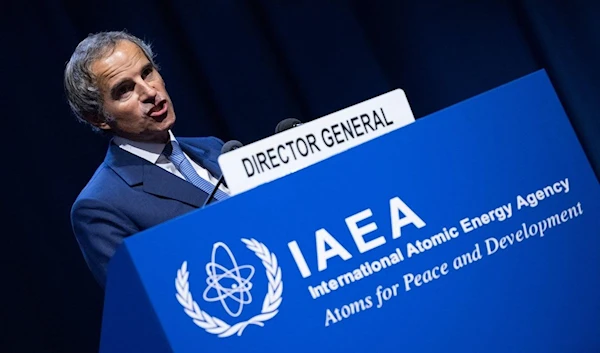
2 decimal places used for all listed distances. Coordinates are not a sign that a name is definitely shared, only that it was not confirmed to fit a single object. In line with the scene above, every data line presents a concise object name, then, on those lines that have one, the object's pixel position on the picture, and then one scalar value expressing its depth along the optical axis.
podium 3.93
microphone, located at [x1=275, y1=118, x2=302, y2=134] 5.16
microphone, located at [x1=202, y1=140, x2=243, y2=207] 5.36
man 5.46
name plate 4.15
